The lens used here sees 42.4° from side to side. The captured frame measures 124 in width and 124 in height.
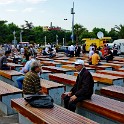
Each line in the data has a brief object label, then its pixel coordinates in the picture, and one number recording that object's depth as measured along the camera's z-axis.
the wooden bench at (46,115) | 3.10
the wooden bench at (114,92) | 4.52
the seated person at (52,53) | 15.10
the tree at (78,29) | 47.73
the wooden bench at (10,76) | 6.53
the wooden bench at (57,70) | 7.52
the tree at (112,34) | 48.86
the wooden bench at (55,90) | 4.88
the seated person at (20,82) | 5.45
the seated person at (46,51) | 17.21
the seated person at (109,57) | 11.78
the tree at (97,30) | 55.18
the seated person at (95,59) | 9.33
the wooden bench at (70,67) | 7.98
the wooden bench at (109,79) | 5.89
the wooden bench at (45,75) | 7.04
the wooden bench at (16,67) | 8.63
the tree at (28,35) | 48.46
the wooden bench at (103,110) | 3.38
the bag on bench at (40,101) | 3.59
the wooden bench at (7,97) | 4.48
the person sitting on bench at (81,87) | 3.74
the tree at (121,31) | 39.54
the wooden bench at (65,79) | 5.80
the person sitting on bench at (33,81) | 3.69
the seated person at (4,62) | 7.20
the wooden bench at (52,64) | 9.94
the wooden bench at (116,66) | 9.02
